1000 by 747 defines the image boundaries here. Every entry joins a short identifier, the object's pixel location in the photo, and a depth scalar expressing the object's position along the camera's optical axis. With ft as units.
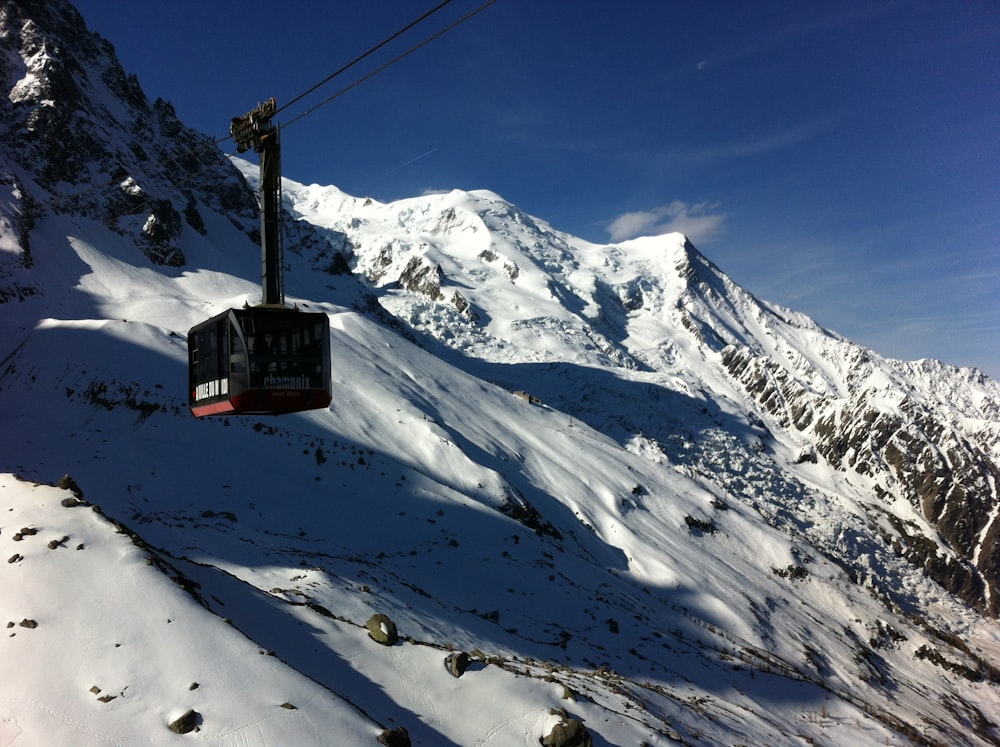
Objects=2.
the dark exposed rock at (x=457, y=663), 47.47
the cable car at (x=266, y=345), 41.50
